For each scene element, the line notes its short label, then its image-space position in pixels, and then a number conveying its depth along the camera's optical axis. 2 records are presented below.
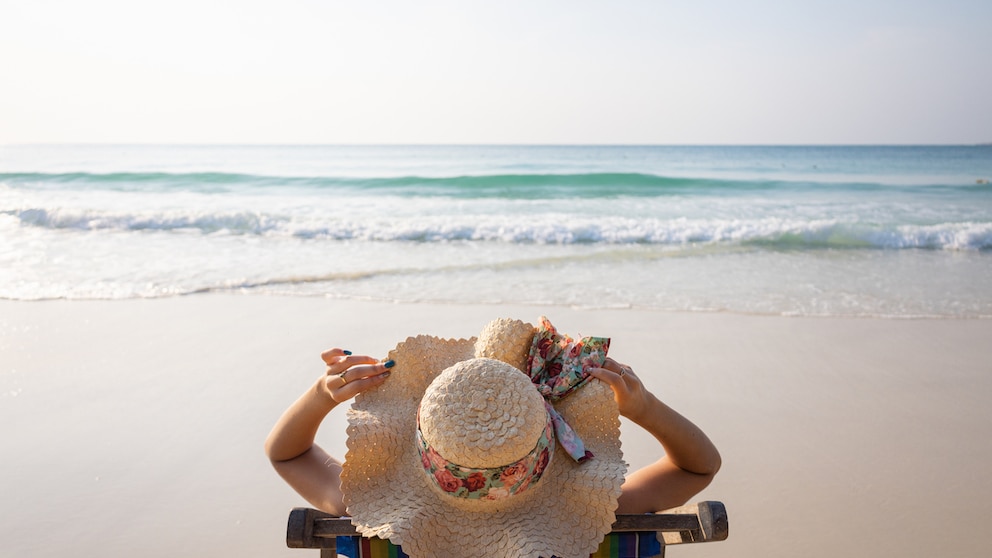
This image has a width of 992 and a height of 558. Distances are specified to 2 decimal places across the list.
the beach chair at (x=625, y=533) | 1.55
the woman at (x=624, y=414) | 1.64
